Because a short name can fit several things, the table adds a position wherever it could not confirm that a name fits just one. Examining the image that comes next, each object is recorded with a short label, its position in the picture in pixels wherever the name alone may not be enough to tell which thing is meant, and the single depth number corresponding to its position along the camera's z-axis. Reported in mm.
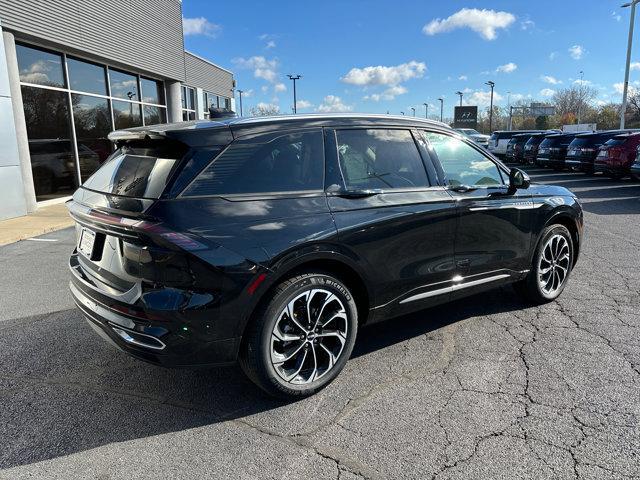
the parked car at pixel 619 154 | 14742
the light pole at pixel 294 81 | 53438
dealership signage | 79062
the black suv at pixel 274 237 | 2705
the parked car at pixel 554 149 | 19844
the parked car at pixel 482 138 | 32906
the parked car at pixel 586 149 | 17438
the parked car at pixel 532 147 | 23078
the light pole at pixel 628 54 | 33219
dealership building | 10281
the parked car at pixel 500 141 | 29491
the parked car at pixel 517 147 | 25517
